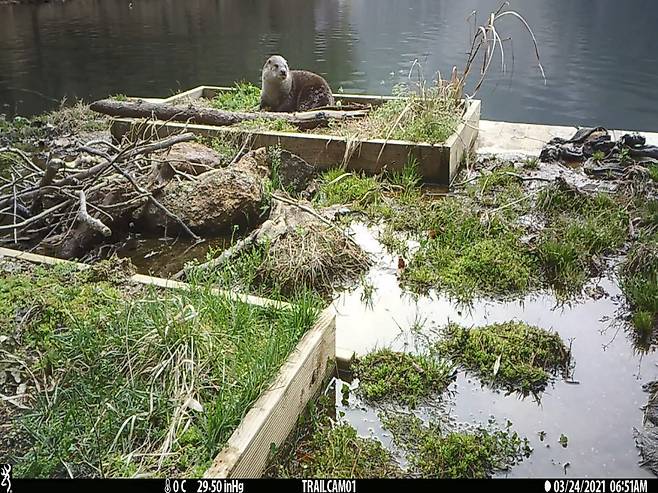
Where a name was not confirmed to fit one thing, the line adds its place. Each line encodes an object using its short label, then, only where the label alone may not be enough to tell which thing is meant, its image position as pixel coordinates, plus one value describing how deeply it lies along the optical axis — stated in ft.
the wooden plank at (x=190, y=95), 24.19
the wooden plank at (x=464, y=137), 18.89
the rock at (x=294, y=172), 18.04
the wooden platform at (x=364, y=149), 18.65
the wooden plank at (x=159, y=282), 10.18
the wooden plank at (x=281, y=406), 7.39
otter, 22.62
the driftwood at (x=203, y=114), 20.95
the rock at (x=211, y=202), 15.39
